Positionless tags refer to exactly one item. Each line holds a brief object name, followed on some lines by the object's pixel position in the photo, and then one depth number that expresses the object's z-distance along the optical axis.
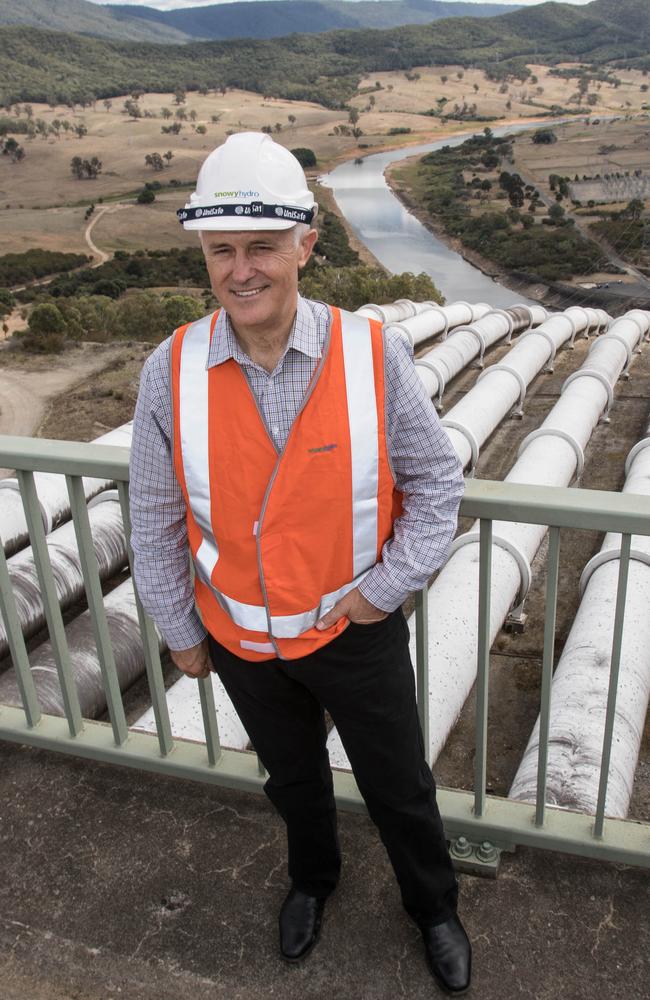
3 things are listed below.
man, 2.48
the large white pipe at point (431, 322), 21.47
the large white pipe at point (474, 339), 17.87
